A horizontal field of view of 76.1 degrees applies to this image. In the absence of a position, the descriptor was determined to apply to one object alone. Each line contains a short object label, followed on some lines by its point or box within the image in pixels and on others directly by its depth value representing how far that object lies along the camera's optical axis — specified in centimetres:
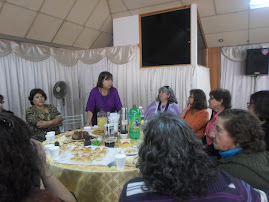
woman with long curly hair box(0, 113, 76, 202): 61
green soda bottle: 178
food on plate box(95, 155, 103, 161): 133
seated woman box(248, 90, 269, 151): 145
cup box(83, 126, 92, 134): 209
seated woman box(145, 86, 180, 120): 264
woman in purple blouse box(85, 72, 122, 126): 255
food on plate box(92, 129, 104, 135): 196
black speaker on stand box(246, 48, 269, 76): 412
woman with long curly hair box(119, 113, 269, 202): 61
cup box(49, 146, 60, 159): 135
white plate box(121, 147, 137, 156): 142
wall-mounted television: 348
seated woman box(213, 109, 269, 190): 88
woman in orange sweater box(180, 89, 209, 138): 222
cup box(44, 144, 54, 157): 142
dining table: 118
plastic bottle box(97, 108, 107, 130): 210
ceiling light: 335
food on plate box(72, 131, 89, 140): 180
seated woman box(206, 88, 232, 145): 205
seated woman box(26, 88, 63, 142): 243
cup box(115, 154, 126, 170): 117
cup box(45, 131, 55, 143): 172
